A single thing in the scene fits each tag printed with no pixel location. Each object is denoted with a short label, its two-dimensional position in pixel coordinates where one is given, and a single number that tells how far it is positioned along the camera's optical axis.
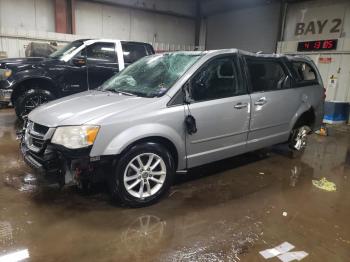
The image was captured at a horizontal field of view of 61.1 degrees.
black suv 5.50
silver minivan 2.61
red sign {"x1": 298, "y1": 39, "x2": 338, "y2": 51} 9.84
